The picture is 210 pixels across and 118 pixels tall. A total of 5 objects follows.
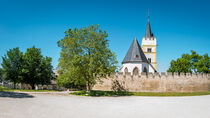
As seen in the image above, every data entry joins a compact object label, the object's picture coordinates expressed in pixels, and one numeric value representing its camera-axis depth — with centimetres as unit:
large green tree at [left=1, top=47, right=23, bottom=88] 3105
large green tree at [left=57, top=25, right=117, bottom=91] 2032
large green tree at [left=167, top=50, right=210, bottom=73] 4672
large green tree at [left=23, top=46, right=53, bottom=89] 3116
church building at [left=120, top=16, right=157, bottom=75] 3775
